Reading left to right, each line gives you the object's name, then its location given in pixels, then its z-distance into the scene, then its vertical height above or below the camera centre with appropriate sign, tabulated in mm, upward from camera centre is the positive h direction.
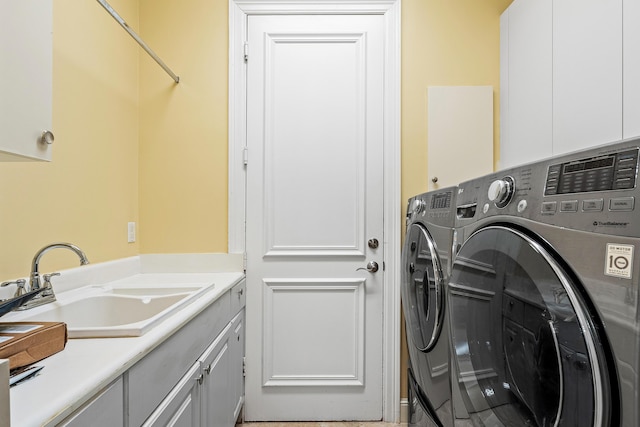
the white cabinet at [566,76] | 1220 +570
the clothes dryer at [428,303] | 1207 -344
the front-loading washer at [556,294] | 539 -143
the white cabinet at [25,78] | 819 +325
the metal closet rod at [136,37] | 1323 +761
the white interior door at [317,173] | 2066 +239
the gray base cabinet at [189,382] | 771 -490
